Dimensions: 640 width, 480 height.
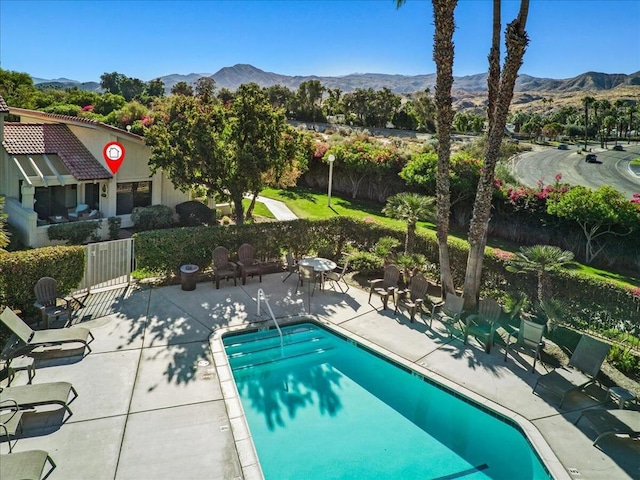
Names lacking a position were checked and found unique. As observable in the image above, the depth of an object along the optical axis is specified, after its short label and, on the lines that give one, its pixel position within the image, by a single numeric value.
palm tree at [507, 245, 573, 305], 12.55
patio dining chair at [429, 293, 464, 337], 12.73
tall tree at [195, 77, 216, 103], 96.76
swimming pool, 8.03
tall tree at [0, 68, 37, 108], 54.91
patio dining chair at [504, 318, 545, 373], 11.09
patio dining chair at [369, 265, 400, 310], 14.70
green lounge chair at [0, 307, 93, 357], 10.16
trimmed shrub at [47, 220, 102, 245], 18.88
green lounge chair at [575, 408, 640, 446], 8.14
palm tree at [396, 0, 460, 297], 13.03
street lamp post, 27.77
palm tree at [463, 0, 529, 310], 12.14
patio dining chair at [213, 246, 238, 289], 15.54
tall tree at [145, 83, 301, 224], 18.38
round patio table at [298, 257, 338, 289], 15.49
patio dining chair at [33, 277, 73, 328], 11.98
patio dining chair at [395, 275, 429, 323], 14.29
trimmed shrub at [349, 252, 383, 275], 17.39
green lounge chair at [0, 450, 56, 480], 6.23
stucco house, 20.91
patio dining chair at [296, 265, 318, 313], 15.07
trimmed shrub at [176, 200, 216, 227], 23.47
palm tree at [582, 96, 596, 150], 94.94
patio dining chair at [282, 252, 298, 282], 17.13
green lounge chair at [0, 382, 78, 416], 8.01
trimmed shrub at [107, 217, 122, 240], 20.88
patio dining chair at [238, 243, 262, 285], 16.10
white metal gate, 14.27
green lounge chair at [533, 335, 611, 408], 9.75
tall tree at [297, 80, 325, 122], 93.50
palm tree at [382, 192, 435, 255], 16.23
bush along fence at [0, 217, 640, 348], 12.00
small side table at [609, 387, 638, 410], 8.97
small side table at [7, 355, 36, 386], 9.25
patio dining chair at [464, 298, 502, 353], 12.29
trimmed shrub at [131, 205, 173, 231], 22.44
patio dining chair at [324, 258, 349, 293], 15.88
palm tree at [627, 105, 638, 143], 115.62
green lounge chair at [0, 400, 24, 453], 7.51
